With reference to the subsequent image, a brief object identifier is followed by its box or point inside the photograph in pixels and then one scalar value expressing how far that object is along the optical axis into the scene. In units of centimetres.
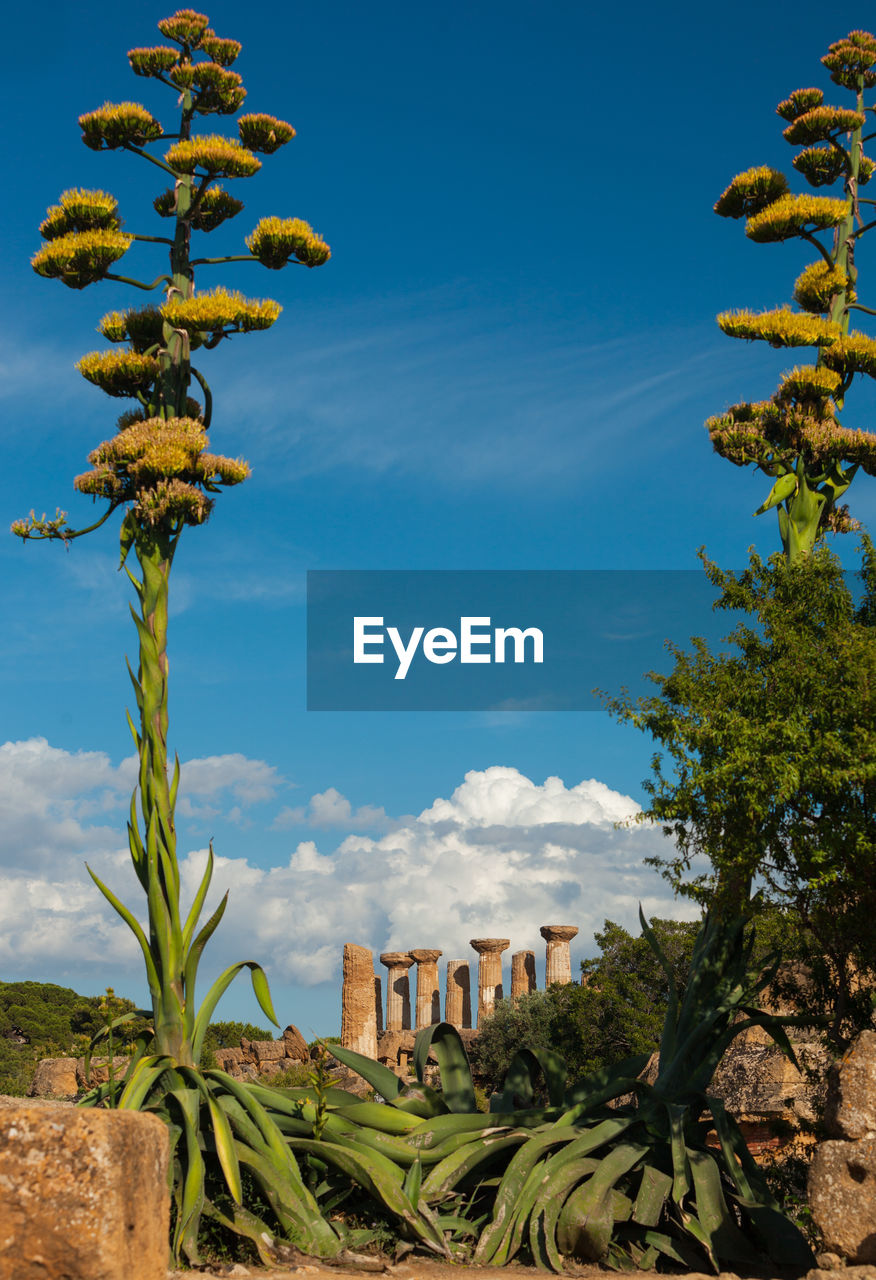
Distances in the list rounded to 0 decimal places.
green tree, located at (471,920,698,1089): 2586
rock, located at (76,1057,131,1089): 1633
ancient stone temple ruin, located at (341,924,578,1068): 3438
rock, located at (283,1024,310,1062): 2939
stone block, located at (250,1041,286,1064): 3016
